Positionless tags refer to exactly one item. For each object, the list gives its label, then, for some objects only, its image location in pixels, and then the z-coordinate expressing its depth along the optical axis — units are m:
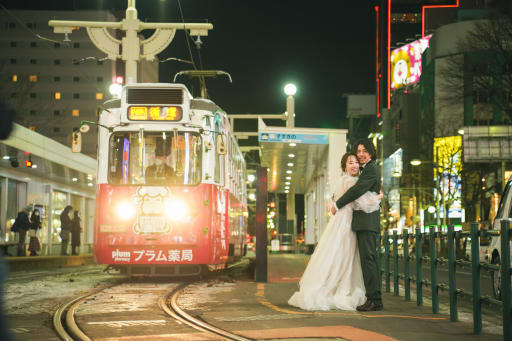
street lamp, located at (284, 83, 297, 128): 28.23
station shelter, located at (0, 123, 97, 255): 23.66
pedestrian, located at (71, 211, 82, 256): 26.47
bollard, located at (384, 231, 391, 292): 11.48
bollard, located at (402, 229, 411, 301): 10.15
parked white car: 11.01
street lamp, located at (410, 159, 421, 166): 45.18
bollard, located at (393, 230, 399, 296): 11.02
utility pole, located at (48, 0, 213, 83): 22.00
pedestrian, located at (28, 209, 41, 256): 23.45
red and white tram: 13.88
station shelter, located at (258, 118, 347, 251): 20.25
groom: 8.30
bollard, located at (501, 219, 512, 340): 5.74
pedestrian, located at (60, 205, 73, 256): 25.28
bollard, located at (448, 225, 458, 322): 7.57
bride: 8.45
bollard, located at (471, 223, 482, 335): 6.77
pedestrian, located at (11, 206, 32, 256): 22.70
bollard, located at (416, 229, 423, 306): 9.29
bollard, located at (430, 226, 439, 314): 8.34
